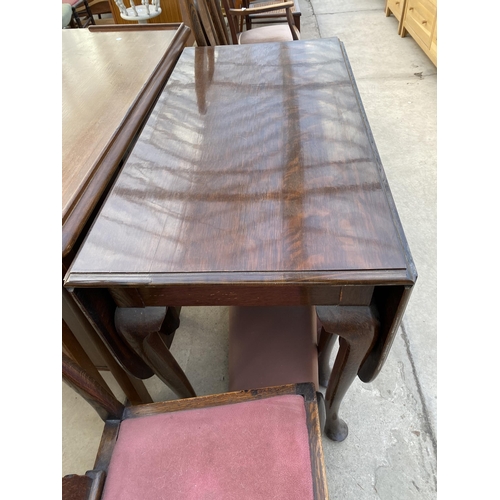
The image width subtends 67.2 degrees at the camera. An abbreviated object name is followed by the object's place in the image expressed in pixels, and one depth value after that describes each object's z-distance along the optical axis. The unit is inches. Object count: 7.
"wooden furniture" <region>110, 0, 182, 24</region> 117.0
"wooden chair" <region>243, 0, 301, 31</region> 99.6
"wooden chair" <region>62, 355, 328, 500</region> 24.7
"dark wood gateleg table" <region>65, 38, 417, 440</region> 23.9
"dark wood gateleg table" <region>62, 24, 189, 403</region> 29.6
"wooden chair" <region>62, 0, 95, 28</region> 128.0
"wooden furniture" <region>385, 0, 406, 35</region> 123.1
